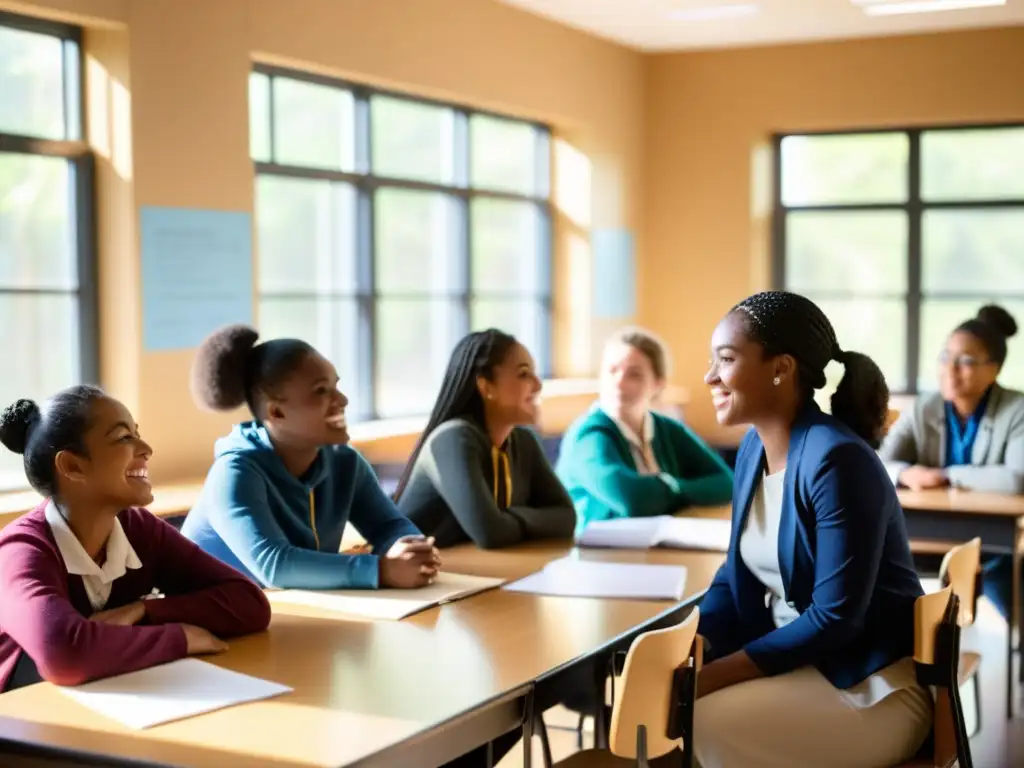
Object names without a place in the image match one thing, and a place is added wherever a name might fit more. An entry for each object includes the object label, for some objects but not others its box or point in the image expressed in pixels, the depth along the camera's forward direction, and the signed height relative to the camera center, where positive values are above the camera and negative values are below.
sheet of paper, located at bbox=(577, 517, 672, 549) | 3.45 -0.59
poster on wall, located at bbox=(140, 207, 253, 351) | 4.97 +0.16
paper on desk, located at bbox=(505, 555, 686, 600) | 2.87 -0.61
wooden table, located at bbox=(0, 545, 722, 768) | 1.88 -0.61
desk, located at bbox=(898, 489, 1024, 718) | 4.11 -0.67
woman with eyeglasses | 4.80 -0.43
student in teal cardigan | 3.94 -0.45
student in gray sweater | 3.43 -0.41
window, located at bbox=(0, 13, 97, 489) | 4.64 +0.35
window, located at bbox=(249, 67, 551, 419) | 5.98 +0.44
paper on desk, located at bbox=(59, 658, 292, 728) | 2.01 -0.61
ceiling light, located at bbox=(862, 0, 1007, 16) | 7.02 +1.64
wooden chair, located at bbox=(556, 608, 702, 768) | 2.21 -0.67
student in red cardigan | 2.19 -0.46
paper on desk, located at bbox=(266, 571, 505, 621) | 2.67 -0.60
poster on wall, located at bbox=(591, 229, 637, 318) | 8.28 +0.26
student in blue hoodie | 2.85 -0.39
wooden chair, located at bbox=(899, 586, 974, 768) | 2.47 -0.69
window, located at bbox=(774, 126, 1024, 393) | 7.97 +0.47
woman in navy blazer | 2.45 -0.51
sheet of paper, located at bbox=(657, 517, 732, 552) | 3.41 -0.59
